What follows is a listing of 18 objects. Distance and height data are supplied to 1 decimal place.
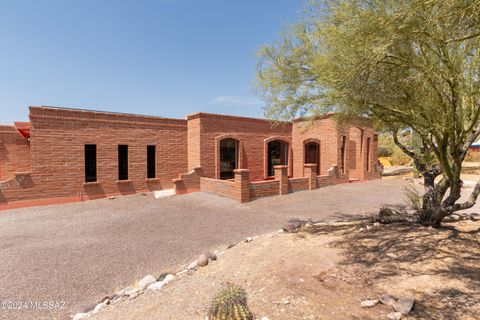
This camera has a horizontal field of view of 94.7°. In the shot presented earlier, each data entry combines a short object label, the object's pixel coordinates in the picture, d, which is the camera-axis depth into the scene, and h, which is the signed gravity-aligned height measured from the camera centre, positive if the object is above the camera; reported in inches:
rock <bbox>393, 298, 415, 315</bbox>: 97.3 -66.4
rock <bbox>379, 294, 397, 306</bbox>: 104.4 -68.1
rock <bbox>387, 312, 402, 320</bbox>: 94.9 -68.3
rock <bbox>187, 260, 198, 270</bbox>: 168.0 -82.6
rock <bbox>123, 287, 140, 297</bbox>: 139.5 -85.7
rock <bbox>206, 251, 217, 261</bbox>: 179.7 -80.2
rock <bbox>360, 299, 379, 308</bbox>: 104.9 -69.6
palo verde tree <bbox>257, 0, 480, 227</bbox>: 118.4 +59.8
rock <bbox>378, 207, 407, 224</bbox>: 227.6 -61.8
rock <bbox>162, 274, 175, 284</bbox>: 149.8 -82.8
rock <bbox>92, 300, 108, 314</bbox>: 127.3 -87.5
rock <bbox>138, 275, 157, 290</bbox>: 147.6 -84.4
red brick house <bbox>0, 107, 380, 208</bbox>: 375.6 +7.5
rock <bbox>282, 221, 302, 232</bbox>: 233.8 -74.1
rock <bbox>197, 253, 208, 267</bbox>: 170.8 -79.7
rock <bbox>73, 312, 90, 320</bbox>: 122.3 -88.3
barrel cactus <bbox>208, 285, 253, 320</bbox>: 97.8 -70.4
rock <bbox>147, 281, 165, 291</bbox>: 142.4 -83.3
